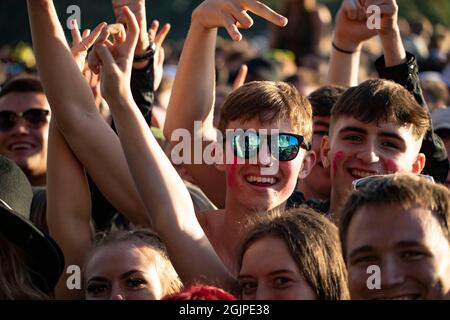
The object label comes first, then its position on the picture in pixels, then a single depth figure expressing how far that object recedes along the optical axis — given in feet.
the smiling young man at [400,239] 19.99
